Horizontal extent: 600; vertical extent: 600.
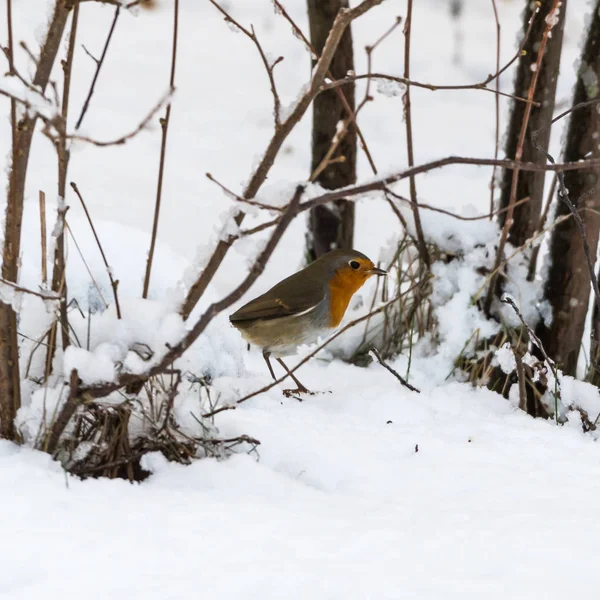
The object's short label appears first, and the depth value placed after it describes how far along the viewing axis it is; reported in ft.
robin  19.69
